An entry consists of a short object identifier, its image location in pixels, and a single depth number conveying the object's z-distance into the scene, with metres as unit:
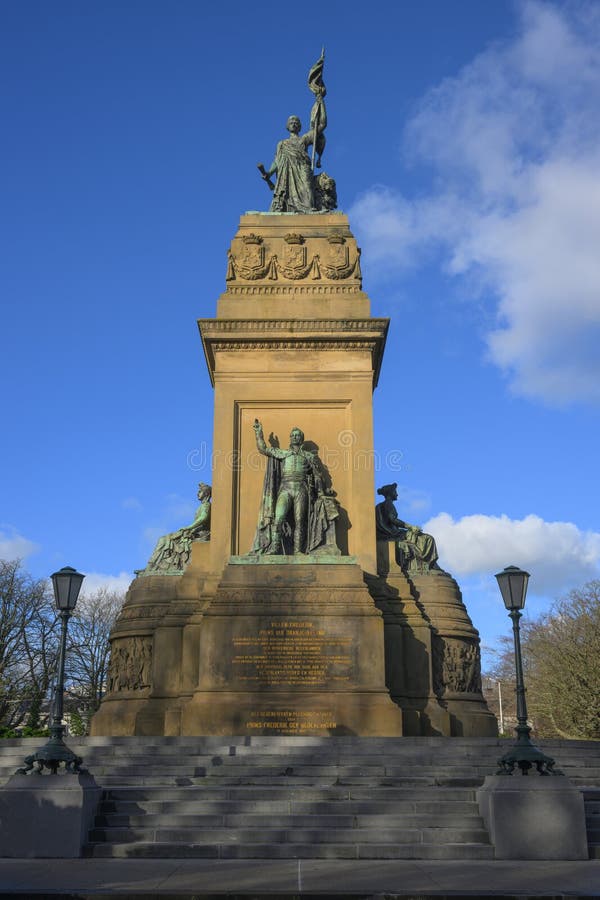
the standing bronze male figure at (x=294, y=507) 23.30
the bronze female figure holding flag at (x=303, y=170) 29.28
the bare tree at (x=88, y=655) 60.28
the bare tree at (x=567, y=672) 42.91
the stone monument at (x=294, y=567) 21.25
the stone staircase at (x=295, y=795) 12.32
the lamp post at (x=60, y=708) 13.05
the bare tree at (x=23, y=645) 53.62
